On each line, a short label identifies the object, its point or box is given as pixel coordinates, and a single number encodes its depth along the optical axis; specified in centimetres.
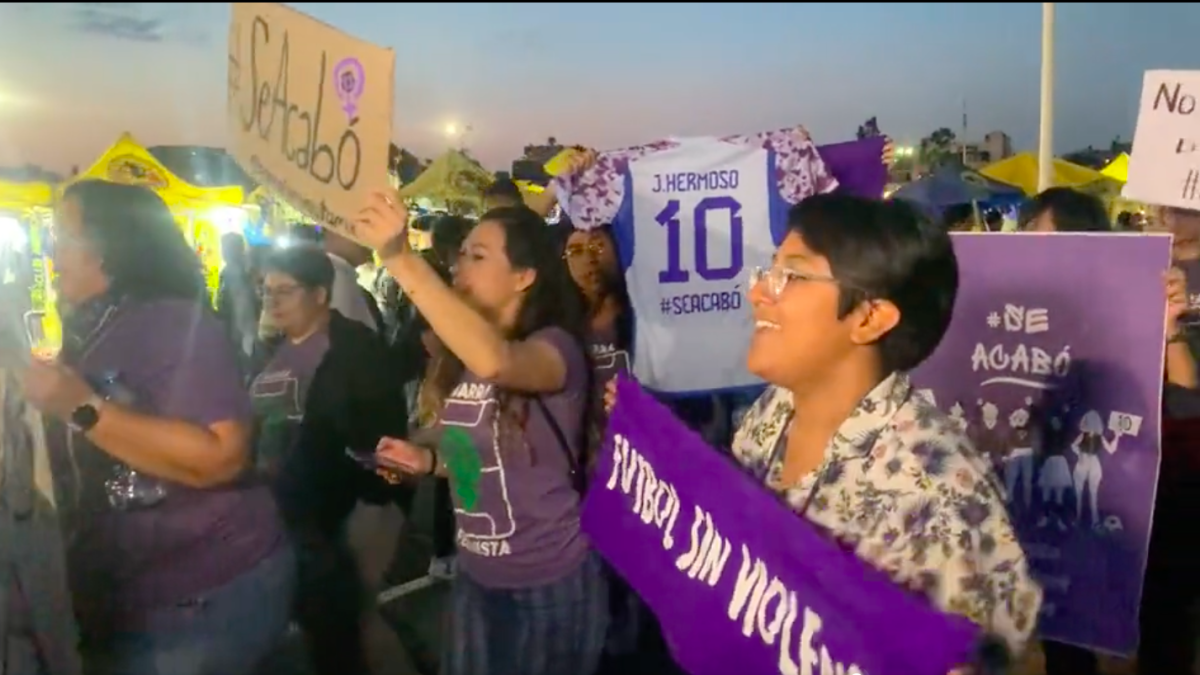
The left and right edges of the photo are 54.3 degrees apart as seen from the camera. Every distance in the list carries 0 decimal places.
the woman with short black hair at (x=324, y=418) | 351
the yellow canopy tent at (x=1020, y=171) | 1059
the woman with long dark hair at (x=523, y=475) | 279
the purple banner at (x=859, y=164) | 400
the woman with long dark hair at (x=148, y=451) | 223
